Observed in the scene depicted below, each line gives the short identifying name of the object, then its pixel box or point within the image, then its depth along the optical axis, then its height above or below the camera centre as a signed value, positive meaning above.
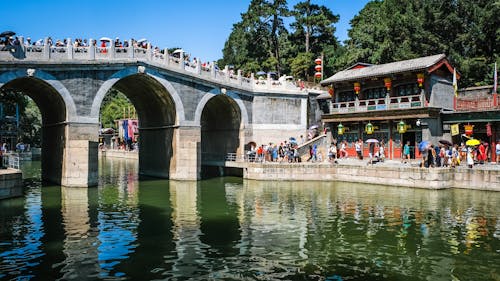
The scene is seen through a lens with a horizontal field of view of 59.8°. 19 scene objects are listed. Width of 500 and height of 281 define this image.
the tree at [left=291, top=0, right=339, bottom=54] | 56.47 +16.06
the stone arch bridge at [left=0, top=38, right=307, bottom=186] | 25.72 +3.25
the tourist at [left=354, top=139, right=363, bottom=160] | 32.75 -0.17
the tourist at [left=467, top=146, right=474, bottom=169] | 26.09 -0.68
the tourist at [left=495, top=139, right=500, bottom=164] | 27.97 -0.15
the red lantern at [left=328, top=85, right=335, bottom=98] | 37.72 +4.95
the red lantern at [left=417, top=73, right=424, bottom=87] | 30.20 +4.83
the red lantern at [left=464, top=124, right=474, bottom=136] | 29.64 +1.28
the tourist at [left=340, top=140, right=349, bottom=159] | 34.72 -0.18
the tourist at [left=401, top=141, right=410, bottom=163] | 30.03 -0.23
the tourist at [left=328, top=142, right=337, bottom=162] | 31.55 -0.45
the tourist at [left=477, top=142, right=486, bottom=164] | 28.63 -0.35
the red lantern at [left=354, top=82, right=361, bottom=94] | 35.00 +4.90
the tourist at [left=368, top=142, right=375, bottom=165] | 34.03 -0.02
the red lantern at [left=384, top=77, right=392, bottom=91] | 32.53 +4.91
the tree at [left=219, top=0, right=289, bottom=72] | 57.06 +15.25
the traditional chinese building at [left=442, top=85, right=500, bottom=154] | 28.84 +1.92
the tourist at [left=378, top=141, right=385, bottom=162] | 30.88 -0.39
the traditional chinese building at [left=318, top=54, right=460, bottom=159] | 30.45 +3.49
